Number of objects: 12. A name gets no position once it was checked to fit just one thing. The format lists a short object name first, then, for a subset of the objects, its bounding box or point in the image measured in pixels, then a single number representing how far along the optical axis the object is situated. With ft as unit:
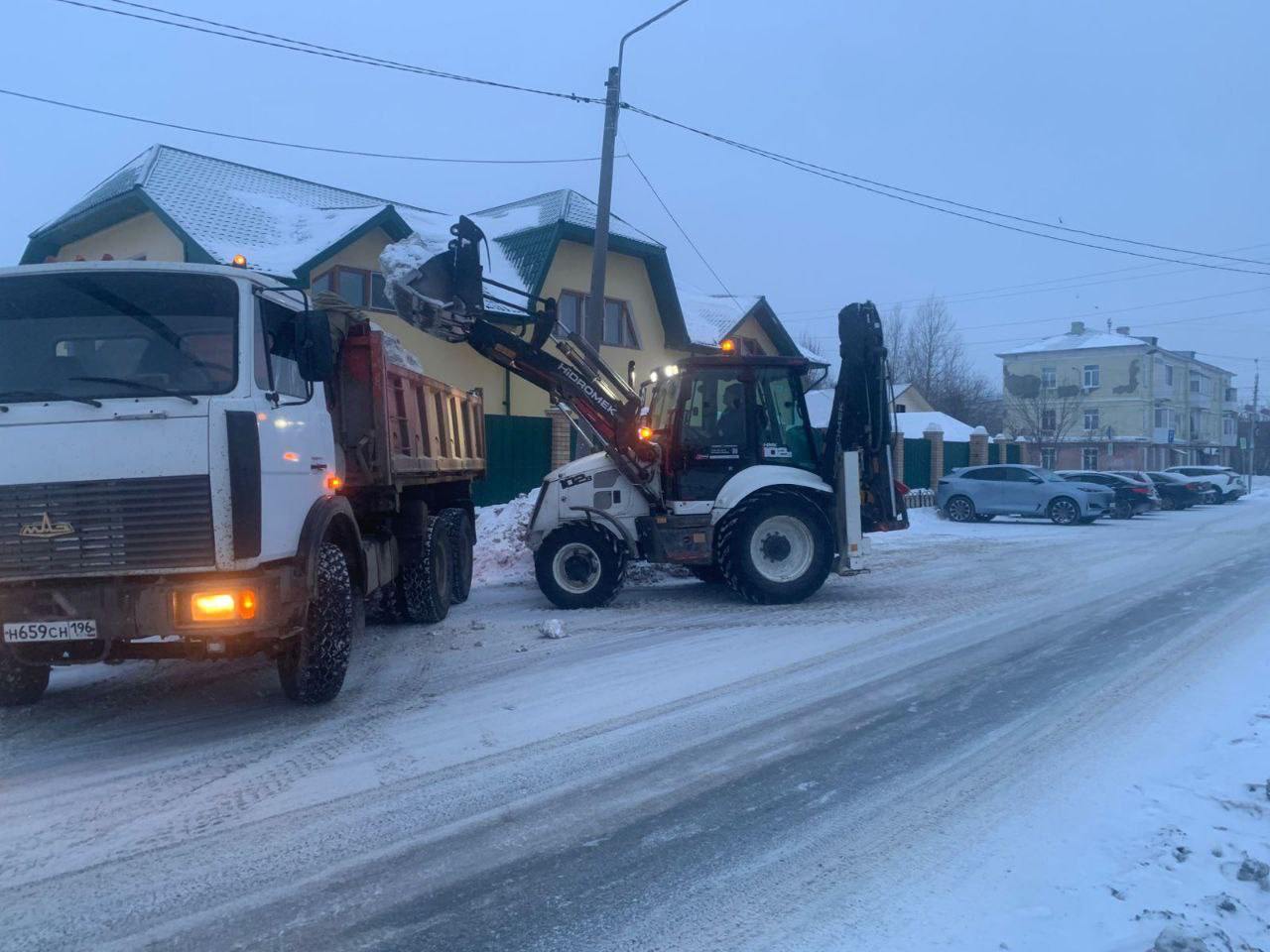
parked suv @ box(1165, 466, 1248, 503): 114.93
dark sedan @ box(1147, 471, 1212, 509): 103.76
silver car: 81.05
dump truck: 18.24
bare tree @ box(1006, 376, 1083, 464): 186.91
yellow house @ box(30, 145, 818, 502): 63.62
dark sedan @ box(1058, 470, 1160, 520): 91.56
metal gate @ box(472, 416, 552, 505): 64.03
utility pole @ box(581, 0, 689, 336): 49.14
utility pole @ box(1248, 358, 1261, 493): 184.47
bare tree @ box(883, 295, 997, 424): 224.94
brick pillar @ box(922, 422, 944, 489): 104.06
